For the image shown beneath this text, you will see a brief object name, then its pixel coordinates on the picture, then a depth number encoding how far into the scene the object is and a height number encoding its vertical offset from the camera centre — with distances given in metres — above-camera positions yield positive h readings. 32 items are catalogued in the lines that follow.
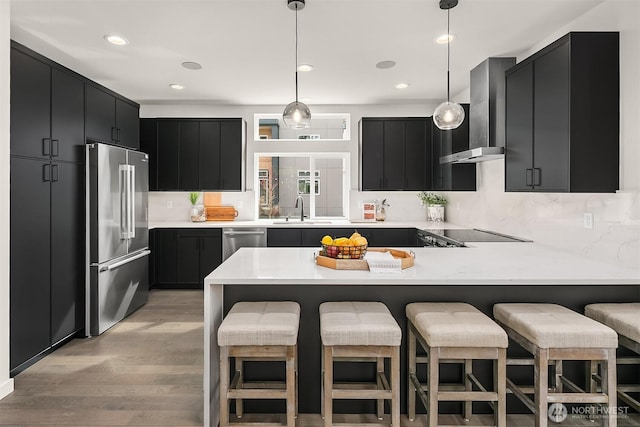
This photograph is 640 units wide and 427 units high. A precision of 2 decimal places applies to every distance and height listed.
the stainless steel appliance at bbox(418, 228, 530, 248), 3.72 -0.29
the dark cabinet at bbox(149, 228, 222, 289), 5.36 -0.64
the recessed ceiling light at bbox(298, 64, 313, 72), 4.07 +1.40
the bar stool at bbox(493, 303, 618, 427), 1.88 -0.65
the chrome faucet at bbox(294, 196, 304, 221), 5.92 +0.05
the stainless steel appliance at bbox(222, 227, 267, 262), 5.28 -0.41
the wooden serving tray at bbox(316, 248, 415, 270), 2.32 -0.32
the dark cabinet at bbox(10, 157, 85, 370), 2.88 -0.38
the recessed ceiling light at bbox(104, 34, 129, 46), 3.36 +1.39
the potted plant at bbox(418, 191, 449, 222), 5.75 +0.01
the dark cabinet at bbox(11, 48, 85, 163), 2.88 +0.74
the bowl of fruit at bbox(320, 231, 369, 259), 2.37 -0.24
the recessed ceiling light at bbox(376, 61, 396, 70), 3.99 +1.41
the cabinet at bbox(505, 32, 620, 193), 2.58 +0.61
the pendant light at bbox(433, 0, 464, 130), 2.93 +0.66
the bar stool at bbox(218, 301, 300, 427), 1.96 -0.67
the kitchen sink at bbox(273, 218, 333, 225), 5.55 -0.21
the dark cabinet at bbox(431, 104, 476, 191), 4.89 +0.49
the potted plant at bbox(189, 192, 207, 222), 5.75 -0.07
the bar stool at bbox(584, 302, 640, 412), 1.99 -0.60
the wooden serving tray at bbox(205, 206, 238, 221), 5.86 -0.09
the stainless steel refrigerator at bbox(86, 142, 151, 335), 3.65 -0.26
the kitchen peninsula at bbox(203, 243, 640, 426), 2.09 -0.47
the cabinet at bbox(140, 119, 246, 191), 5.57 +0.74
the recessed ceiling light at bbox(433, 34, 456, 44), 3.33 +1.39
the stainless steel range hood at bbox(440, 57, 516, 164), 3.65 +0.91
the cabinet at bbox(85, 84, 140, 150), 3.82 +0.90
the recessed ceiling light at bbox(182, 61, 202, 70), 4.03 +1.41
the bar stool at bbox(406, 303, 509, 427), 1.91 -0.65
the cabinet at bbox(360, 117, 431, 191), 5.43 +0.71
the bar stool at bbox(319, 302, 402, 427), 1.95 -0.66
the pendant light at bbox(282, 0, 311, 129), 2.76 +0.64
